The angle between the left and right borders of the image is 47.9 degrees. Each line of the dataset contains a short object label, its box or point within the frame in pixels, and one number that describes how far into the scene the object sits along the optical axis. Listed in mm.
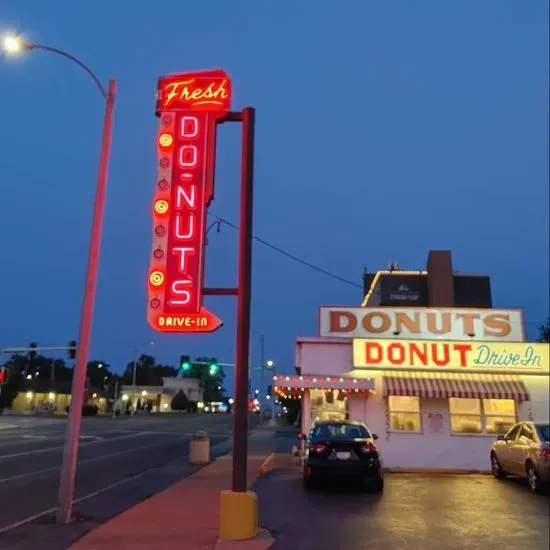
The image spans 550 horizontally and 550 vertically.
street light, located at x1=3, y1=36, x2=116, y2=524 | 9617
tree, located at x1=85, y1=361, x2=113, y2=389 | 128625
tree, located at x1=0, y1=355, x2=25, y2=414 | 84575
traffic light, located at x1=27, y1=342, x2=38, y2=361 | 45981
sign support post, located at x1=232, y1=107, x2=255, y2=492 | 8609
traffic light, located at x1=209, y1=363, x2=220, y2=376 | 35344
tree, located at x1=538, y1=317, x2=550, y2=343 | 46109
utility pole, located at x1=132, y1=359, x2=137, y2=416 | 92275
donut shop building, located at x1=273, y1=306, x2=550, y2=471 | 18578
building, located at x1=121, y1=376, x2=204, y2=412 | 123738
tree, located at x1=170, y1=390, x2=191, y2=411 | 120438
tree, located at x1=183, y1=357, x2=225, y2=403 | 143000
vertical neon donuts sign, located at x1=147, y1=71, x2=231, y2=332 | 10867
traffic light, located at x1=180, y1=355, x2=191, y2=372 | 35344
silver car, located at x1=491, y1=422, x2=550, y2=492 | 12867
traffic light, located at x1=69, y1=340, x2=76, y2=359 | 38659
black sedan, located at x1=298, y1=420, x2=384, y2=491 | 13325
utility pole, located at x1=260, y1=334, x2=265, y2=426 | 66712
